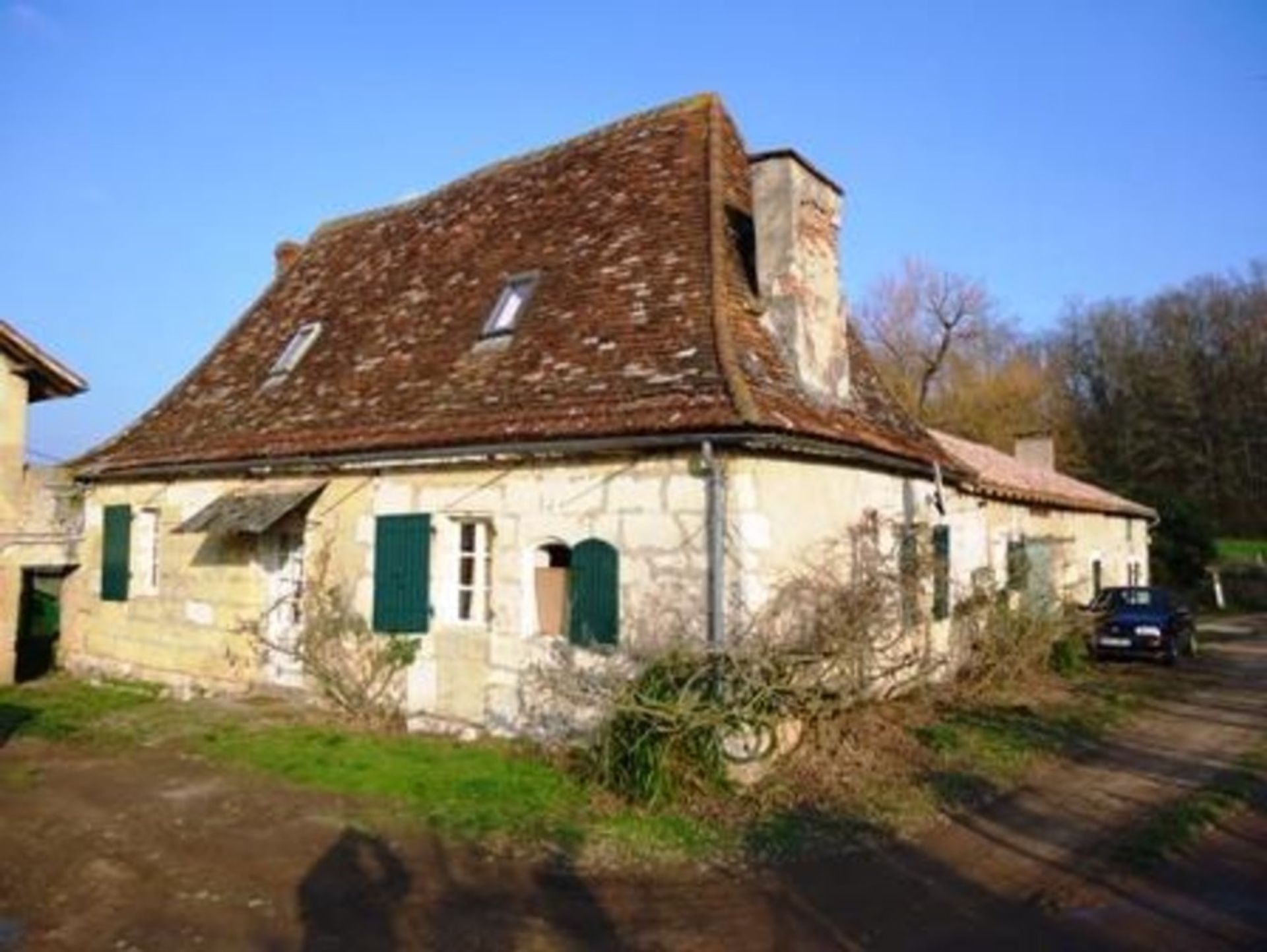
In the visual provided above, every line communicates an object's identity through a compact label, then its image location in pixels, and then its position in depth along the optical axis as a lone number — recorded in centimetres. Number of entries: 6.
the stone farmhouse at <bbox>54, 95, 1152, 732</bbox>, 984
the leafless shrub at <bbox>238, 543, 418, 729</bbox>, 1168
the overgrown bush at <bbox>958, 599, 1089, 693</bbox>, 1409
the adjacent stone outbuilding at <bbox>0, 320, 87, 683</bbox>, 1555
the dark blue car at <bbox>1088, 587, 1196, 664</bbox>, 1888
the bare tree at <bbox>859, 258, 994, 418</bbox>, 4594
